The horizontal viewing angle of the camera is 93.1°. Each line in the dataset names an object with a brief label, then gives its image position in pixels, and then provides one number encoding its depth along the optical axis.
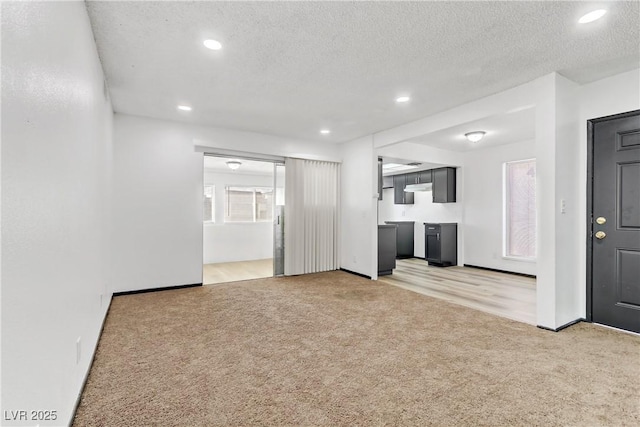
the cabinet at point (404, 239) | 7.84
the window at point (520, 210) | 5.64
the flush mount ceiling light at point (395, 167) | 7.41
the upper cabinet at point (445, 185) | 6.72
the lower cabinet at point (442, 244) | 6.60
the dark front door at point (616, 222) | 2.90
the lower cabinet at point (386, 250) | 5.73
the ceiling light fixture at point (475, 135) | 4.85
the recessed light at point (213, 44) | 2.46
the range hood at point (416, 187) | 7.23
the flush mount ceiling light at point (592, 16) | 2.11
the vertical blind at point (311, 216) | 5.58
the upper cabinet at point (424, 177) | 7.15
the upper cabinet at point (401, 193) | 7.93
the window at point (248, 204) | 7.68
